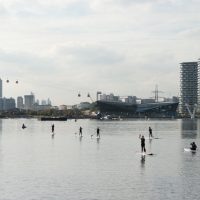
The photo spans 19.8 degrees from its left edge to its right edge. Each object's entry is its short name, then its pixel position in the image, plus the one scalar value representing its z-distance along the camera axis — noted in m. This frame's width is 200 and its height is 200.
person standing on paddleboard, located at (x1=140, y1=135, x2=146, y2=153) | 63.58
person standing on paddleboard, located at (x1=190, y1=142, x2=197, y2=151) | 66.11
